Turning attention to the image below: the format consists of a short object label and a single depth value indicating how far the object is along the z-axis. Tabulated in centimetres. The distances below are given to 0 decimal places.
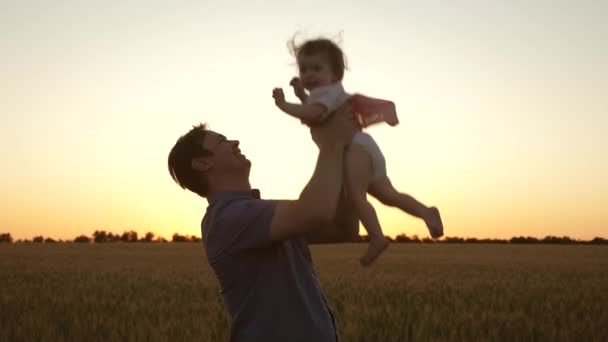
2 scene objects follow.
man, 250
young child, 298
